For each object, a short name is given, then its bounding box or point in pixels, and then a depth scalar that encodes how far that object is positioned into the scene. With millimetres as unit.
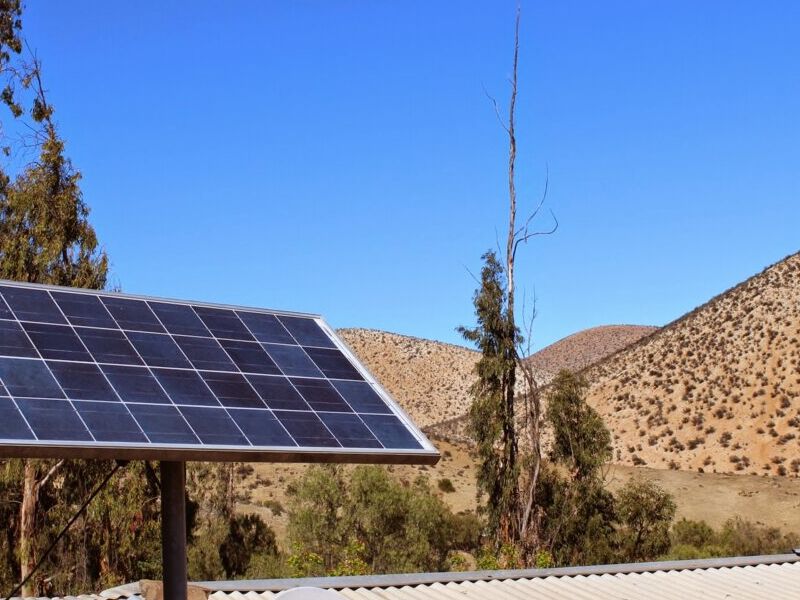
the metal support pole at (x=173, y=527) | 8609
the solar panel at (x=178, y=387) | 7895
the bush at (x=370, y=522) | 34344
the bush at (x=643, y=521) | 36500
